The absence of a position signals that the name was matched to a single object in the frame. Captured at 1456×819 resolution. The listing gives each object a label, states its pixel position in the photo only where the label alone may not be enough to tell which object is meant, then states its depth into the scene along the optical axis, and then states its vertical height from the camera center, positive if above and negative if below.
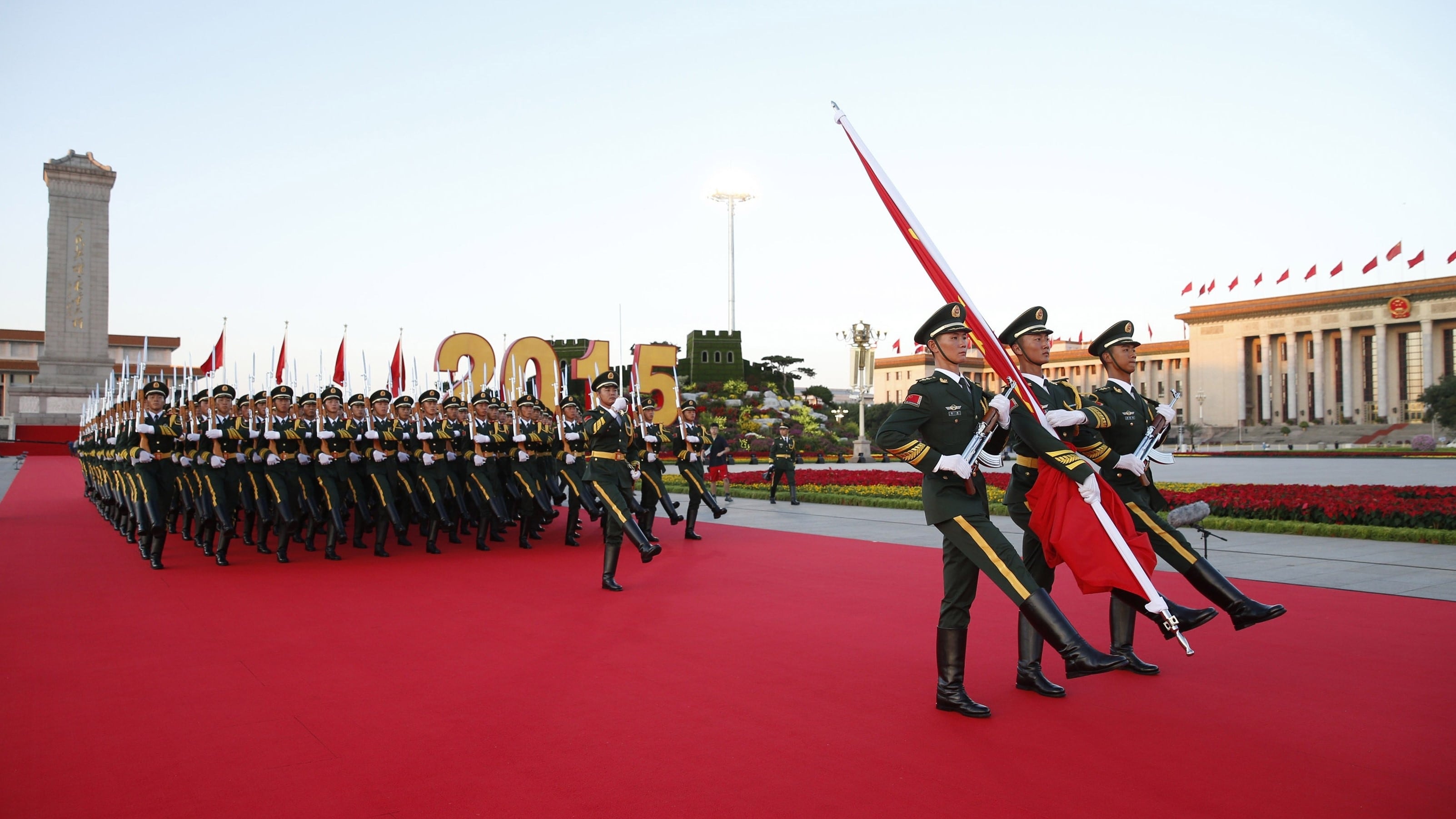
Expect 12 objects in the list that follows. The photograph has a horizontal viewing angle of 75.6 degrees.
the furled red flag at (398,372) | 15.31 +0.79
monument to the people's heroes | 44.03 +5.87
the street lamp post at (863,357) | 43.72 +3.30
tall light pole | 53.16 +12.84
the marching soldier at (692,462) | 11.39 -0.49
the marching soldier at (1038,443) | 4.39 -0.07
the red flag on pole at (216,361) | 12.64 +0.79
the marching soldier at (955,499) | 4.03 -0.33
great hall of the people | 60.72 +5.32
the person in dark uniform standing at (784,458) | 16.69 -0.61
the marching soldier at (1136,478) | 4.55 -0.26
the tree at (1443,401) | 47.22 +1.62
